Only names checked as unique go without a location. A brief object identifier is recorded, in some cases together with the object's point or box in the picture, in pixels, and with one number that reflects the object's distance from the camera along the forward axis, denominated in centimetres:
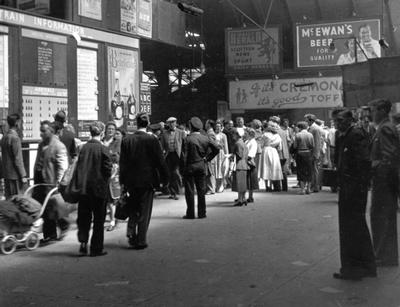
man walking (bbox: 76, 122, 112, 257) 755
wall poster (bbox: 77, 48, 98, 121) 1357
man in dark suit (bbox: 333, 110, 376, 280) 620
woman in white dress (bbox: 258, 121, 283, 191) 1462
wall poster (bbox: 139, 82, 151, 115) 1602
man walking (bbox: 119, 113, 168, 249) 808
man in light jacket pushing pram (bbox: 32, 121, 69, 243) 831
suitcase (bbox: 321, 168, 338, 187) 656
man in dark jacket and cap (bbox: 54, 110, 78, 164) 1023
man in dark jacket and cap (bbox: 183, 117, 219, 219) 1059
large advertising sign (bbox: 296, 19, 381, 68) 2553
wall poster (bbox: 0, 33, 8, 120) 1157
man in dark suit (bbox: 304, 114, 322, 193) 1485
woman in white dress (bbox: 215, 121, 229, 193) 1484
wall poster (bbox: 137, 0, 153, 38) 1641
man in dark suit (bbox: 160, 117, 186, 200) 1386
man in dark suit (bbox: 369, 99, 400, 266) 671
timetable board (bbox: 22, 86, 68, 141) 1210
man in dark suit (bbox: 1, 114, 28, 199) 973
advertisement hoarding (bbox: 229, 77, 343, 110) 2561
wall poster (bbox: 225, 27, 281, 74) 2614
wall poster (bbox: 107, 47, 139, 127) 1465
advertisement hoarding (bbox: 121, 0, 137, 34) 1537
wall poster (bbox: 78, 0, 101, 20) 1395
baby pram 762
